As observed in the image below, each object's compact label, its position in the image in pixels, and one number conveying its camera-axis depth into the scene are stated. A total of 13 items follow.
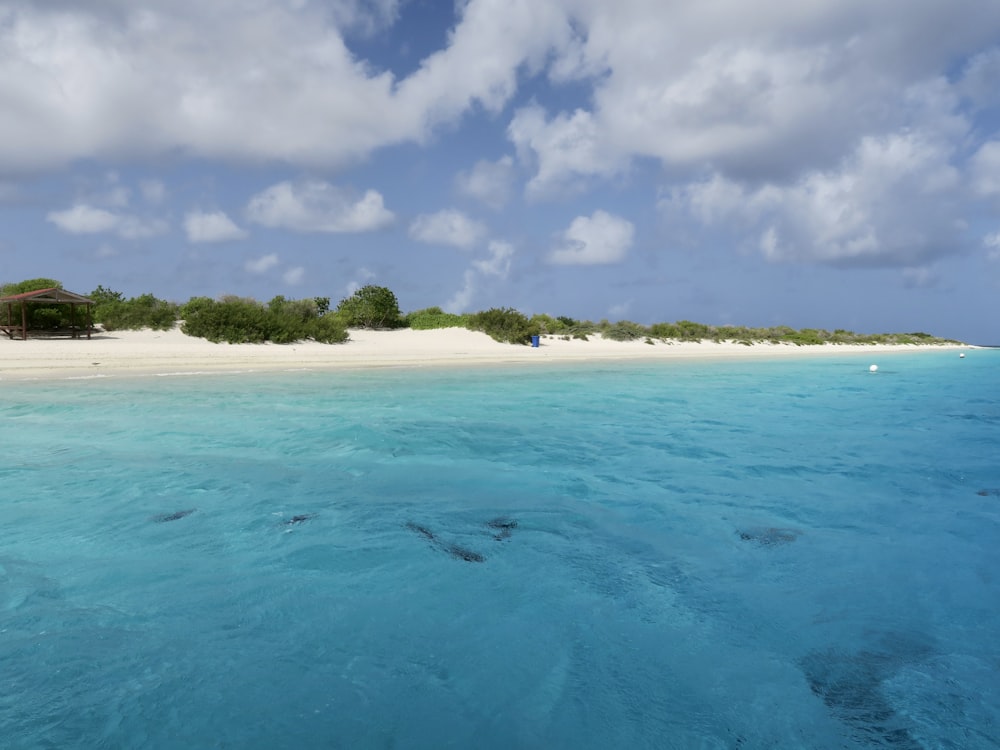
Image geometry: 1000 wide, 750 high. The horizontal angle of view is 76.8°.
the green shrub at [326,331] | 31.89
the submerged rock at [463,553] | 5.25
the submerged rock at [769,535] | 5.94
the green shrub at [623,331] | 44.59
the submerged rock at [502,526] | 5.82
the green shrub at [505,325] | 36.97
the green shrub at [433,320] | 40.25
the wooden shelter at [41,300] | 23.88
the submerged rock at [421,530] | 5.71
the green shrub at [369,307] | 39.00
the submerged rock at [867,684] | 3.12
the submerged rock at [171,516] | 6.09
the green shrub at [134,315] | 30.42
